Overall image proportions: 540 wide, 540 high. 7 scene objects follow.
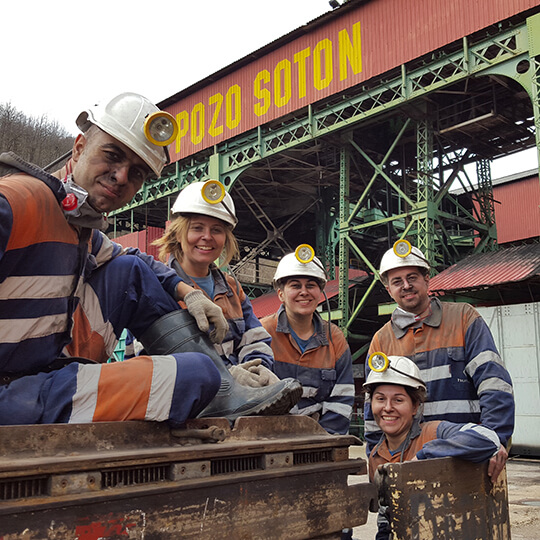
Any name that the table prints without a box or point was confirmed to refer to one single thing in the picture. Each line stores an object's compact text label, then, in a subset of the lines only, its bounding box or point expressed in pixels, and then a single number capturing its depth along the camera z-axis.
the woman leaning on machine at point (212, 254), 3.12
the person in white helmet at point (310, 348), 3.75
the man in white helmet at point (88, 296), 1.66
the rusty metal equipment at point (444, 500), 2.40
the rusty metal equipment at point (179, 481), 1.31
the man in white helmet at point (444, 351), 3.40
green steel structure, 13.36
